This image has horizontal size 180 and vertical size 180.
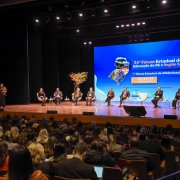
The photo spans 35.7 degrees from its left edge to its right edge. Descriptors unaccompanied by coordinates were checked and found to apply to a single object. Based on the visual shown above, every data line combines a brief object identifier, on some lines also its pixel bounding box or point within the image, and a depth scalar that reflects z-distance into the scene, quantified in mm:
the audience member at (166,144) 4145
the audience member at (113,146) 4129
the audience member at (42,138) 4766
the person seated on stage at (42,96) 13797
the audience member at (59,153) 3221
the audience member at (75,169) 2627
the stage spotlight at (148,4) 9777
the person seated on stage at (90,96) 13602
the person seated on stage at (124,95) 12832
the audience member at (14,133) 5221
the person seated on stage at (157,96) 11758
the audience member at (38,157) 2832
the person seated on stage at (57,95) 14230
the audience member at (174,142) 4697
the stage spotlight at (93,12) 10905
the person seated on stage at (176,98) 11202
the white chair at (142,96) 13898
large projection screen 14125
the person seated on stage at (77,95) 13875
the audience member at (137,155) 3377
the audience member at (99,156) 3191
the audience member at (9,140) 4372
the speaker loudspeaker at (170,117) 7598
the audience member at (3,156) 3025
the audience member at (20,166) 1663
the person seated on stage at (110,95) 13156
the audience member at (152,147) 3894
